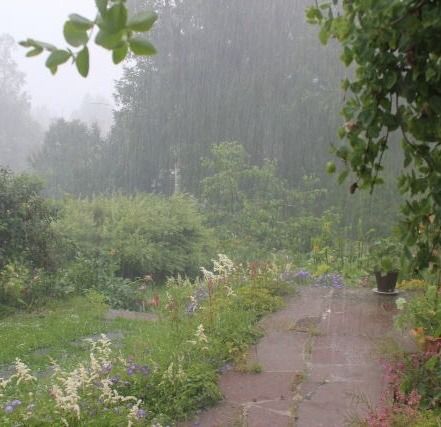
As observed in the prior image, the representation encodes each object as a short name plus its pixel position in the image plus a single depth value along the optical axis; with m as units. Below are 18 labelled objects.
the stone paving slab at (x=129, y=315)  6.52
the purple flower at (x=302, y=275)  7.34
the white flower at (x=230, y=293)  5.38
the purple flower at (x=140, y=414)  3.00
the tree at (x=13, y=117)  45.59
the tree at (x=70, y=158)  19.30
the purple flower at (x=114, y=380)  3.56
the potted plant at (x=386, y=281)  6.37
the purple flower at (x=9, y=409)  2.91
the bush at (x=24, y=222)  7.78
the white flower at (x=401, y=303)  5.13
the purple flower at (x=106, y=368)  3.62
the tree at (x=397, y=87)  1.04
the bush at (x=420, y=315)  3.91
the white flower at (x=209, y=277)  5.25
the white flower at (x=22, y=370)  3.16
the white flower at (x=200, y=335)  3.96
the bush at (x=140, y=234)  9.45
